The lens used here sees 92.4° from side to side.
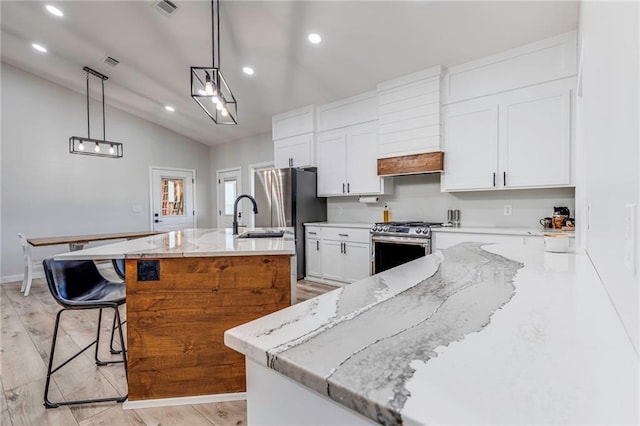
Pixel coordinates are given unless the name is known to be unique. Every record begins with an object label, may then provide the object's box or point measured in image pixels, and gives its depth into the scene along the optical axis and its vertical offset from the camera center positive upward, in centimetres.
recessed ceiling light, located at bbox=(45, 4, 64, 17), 338 +222
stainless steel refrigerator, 430 +11
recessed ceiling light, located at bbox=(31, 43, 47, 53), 414 +220
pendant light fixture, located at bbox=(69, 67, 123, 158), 403 +87
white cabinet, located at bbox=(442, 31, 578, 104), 272 +134
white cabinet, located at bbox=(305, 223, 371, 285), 390 -63
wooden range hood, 337 +50
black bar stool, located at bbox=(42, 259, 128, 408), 176 -53
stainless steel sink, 248 -22
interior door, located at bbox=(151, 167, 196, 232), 641 +20
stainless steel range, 329 -39
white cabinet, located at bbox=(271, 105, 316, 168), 462 +110
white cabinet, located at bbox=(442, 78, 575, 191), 276 +66
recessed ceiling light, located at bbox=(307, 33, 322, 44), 313 +176
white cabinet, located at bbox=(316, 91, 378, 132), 403 +133
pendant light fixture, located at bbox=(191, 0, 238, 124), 234 +105
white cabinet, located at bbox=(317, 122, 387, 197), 405 +64
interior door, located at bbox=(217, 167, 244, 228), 673 +37
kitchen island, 171 -58
